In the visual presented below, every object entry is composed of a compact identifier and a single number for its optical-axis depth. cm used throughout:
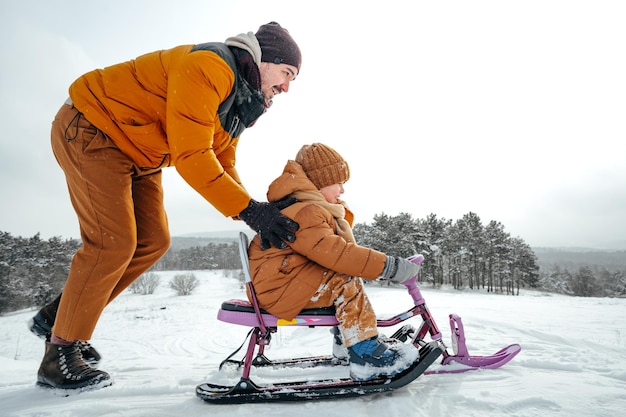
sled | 179
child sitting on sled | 190
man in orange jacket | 168
